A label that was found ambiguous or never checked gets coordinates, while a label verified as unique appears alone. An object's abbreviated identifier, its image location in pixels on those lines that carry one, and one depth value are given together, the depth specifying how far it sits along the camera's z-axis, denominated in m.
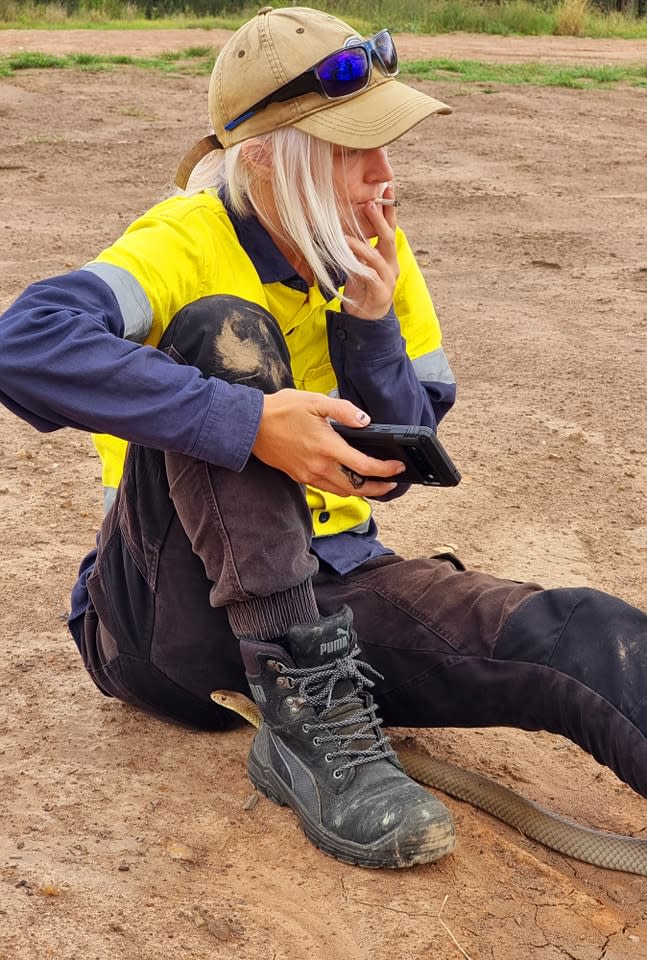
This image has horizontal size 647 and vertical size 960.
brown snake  2.66
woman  2.27
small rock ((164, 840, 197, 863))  2.37
